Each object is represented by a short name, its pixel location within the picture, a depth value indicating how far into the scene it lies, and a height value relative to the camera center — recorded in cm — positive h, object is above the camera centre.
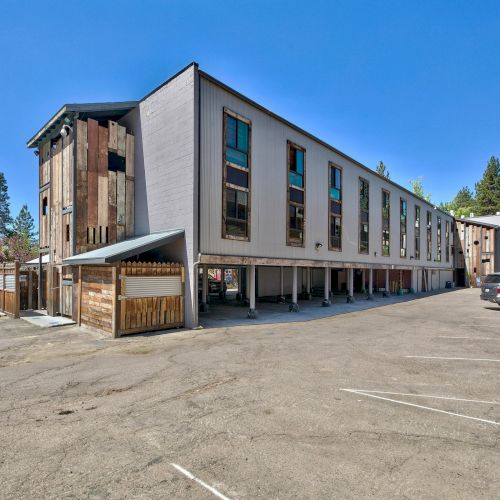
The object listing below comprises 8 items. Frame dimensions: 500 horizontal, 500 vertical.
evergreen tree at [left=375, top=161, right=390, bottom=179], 8069 +2301
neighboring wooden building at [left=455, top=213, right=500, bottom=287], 4459 +141
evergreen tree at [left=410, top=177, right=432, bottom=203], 7072 +1568
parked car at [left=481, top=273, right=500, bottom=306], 1897 -182
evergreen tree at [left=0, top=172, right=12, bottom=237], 7044 +1199
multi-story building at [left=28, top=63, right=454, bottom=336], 1353 +373
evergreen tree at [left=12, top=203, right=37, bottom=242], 7400 +899
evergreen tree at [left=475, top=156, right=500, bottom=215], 7856 +1733
